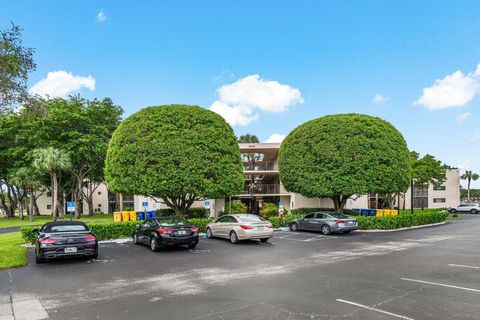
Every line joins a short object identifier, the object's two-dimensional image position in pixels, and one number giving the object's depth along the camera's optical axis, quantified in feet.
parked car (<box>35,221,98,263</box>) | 36.06
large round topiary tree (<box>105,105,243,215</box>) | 65.16
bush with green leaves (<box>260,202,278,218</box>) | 102.89
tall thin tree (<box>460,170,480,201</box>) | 272.72
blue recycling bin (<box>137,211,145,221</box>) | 84.77
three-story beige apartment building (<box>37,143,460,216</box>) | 107.73
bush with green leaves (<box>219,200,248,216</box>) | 93.57
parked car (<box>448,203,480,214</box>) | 148.97
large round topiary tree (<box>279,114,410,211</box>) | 79.30
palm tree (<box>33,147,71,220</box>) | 88.89
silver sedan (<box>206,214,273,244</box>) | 50.49
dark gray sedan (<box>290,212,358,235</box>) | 63.00
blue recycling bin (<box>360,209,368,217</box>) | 93.93
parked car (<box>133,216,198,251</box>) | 44.47
